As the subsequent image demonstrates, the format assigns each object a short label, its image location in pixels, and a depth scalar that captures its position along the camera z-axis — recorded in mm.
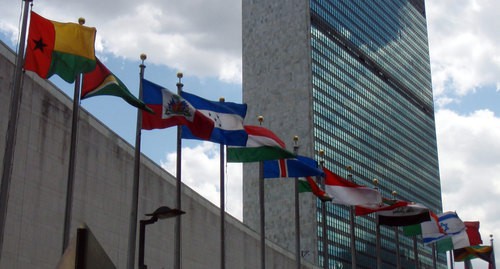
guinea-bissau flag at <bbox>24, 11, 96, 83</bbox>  20750
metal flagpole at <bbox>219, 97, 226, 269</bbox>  28325
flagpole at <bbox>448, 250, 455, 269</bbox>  48778
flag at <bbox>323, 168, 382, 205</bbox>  34250
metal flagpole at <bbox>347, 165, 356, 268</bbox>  37497
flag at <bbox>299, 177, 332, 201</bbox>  35125
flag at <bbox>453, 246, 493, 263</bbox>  48594
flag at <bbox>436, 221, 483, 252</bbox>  44594
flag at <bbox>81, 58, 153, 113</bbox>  22422
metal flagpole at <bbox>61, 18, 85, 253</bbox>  19922
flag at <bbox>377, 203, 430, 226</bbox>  38000
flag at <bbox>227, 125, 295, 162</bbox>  29797
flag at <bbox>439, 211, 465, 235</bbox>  43781
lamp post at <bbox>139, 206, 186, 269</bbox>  18078
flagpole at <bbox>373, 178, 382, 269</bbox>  38722
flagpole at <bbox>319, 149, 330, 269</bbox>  35484
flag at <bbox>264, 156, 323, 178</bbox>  32281
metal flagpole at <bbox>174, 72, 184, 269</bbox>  25344
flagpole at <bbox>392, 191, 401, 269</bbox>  41281
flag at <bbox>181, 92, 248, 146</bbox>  27734
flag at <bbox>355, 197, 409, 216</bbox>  36812
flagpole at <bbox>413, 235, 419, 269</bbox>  43306
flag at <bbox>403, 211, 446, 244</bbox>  42000
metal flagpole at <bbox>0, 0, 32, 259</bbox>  18391
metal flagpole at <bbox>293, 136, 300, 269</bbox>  33125
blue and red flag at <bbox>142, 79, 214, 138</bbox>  25578
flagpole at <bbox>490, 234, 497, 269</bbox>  49934
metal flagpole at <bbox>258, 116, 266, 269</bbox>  30594
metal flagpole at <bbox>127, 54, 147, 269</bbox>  22375
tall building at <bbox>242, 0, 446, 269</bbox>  134500
